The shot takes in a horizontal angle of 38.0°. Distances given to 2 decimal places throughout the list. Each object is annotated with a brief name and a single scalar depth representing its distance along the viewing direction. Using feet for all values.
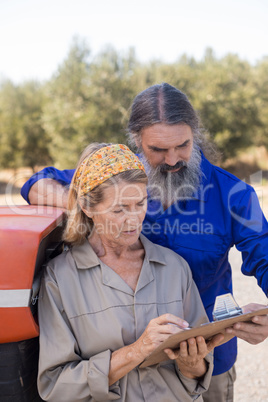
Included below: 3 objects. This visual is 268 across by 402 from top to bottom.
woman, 5.34
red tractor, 5.30
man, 6.99
